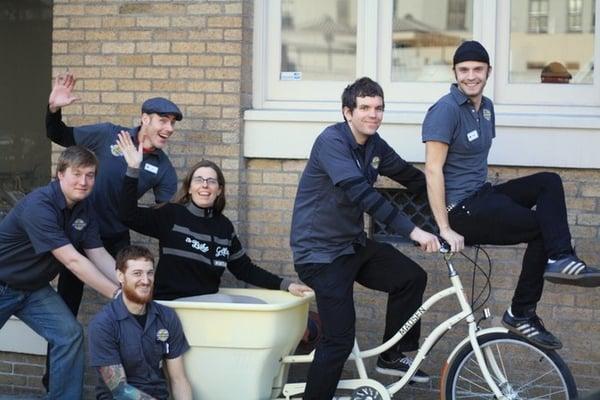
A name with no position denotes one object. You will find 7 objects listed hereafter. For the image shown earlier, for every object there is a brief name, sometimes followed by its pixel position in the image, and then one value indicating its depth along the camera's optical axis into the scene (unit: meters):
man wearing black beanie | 5.57
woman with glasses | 6.04
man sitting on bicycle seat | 5.55
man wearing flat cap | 6.31
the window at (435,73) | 6.66
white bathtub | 5.68
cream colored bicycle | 5.69
